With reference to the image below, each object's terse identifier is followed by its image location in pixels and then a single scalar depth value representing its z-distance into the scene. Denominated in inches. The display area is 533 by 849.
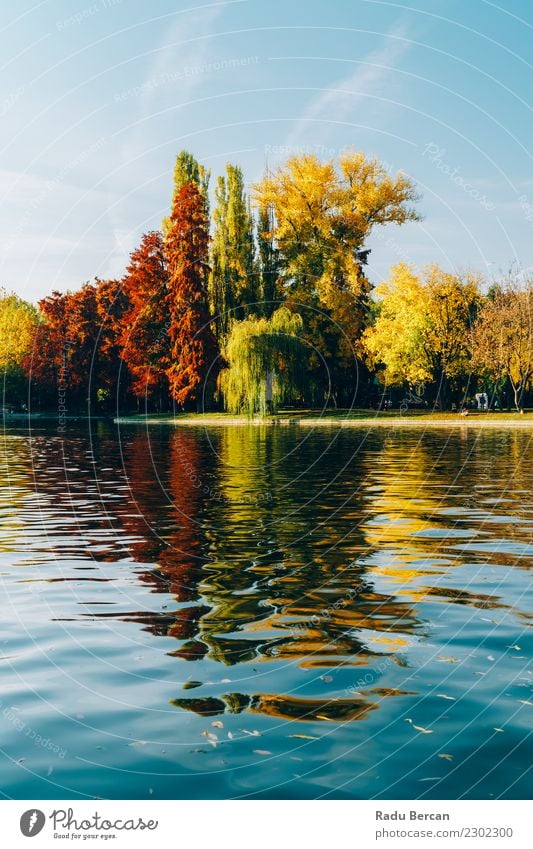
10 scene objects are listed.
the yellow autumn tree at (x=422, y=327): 3014.3
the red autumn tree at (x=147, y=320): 3255.4
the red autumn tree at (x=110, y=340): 3695.9
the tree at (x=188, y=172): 3206.2
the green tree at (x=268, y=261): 2955.2
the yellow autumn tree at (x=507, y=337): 2864.2
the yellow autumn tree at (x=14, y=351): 4136.3
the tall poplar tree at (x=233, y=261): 2913.4
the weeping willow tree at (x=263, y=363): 2490.2
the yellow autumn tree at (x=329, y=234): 2928.2
